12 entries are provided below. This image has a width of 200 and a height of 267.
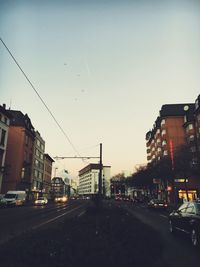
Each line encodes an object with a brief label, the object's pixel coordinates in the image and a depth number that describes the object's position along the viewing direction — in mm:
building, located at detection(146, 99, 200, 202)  51656
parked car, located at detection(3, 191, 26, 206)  36219
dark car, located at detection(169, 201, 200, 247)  7650
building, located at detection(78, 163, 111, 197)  155875
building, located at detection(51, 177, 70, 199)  119712
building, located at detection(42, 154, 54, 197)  80438
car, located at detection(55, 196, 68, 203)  57397
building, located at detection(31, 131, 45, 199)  65125
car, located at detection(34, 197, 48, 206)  42066
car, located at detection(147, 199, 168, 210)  27969
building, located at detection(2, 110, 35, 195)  52719
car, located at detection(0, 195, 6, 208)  34272
